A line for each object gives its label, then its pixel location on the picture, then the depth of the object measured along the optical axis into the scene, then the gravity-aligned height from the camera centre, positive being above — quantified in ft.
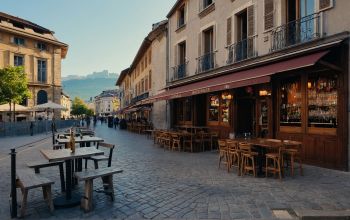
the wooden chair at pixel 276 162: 23.98 -3.73
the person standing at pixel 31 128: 79.41 -3.06
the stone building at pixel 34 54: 119.55 +26.62
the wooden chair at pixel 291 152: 24.66 -2.94
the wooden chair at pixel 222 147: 28.45 -2.91
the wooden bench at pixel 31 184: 15.53 -3.54
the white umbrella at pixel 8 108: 80.13 +2.54
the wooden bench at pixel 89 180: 16.58 -3.55
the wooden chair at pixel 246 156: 25.17 -3.43
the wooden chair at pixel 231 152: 26.68 -3.18
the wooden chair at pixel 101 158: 22.13 -3.37
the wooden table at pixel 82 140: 25.45 -2.11
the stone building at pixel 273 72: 27.99 +4.94
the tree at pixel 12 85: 85.76 +9.04
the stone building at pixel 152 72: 71.61 +13.42
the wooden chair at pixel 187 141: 42.33 -3.49
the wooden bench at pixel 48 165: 19.89 -3.26
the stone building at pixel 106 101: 524.52 +26.86
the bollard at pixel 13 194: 15.65 -4.05
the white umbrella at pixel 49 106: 76.48 +2.67
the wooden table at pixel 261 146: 25.01 -2.52
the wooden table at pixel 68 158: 17.24 -2.38
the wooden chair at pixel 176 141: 42.96 -3.57
